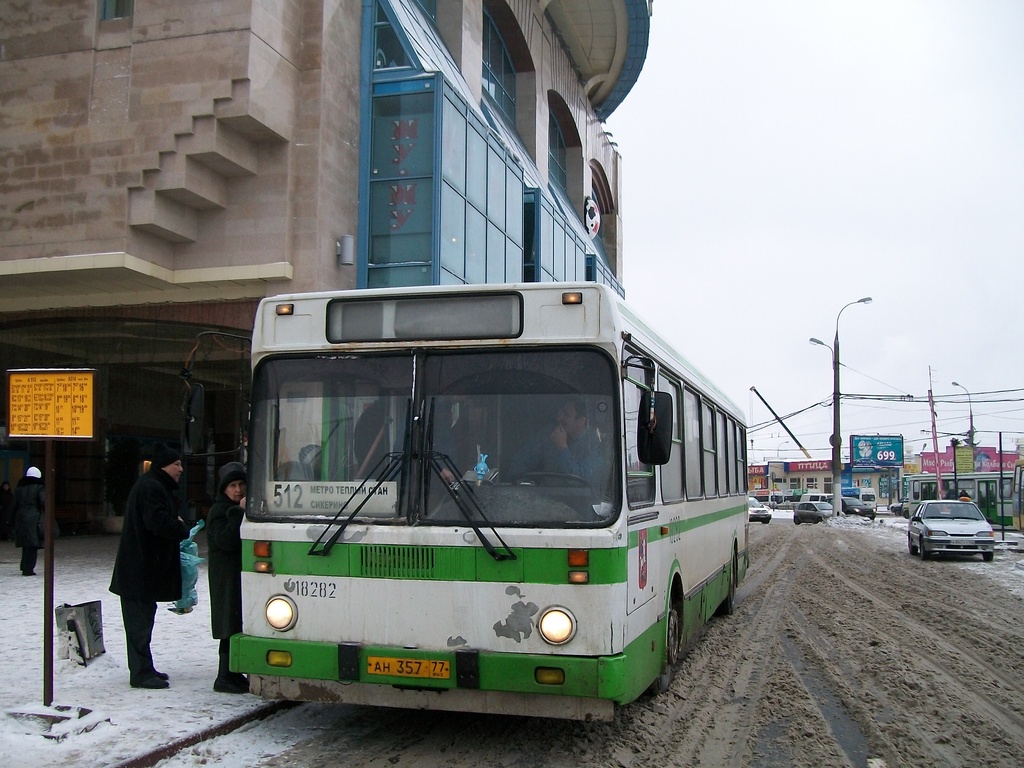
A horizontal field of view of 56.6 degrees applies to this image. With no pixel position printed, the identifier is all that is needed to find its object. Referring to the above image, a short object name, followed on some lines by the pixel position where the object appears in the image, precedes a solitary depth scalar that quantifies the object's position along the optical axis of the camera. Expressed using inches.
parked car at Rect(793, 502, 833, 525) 2292.1
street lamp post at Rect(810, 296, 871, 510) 1955.0
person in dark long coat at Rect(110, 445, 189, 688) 283.1
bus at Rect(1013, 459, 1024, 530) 1659.7
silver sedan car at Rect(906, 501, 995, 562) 964.6
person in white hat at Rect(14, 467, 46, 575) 602.2
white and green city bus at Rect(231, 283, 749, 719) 218.4
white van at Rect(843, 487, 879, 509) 3622.0
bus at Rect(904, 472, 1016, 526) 1732.3
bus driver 223.5
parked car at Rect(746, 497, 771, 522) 2332.7
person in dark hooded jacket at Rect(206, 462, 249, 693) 280.2
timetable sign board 266.1
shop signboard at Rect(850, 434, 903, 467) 3678.6
